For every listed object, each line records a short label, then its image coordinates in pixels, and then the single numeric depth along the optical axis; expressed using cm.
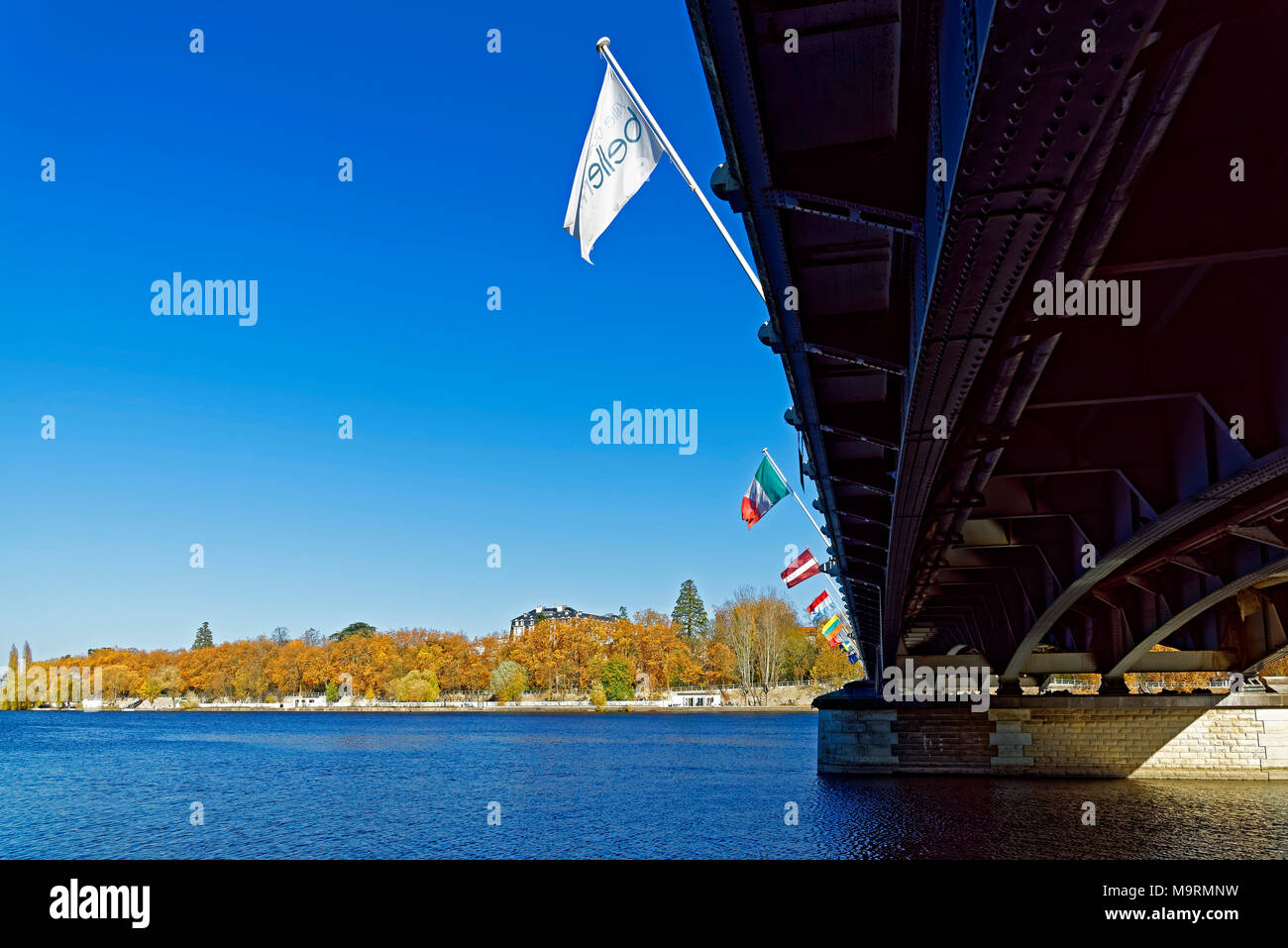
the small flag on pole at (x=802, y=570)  3866
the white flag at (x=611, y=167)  1279
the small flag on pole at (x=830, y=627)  6056
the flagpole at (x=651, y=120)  1287
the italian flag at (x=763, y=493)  3275
